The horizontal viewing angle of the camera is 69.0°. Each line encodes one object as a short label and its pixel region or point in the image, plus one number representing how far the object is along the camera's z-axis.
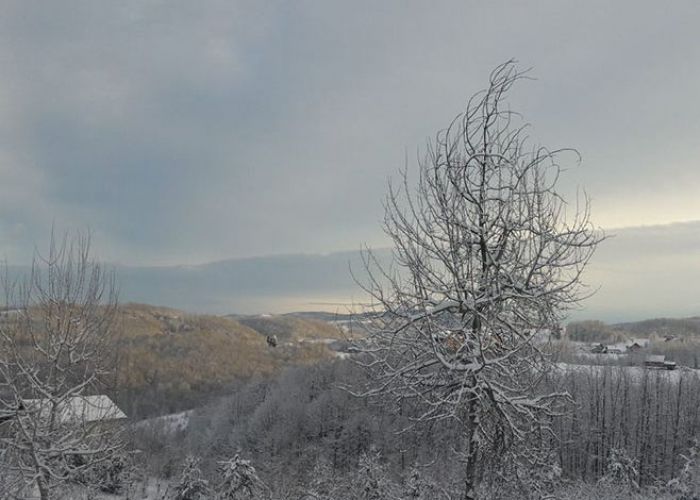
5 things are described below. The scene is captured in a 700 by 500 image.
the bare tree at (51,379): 7.67
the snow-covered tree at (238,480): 14.56
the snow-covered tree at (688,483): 14.45
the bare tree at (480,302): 5.16
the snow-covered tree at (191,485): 18.10
